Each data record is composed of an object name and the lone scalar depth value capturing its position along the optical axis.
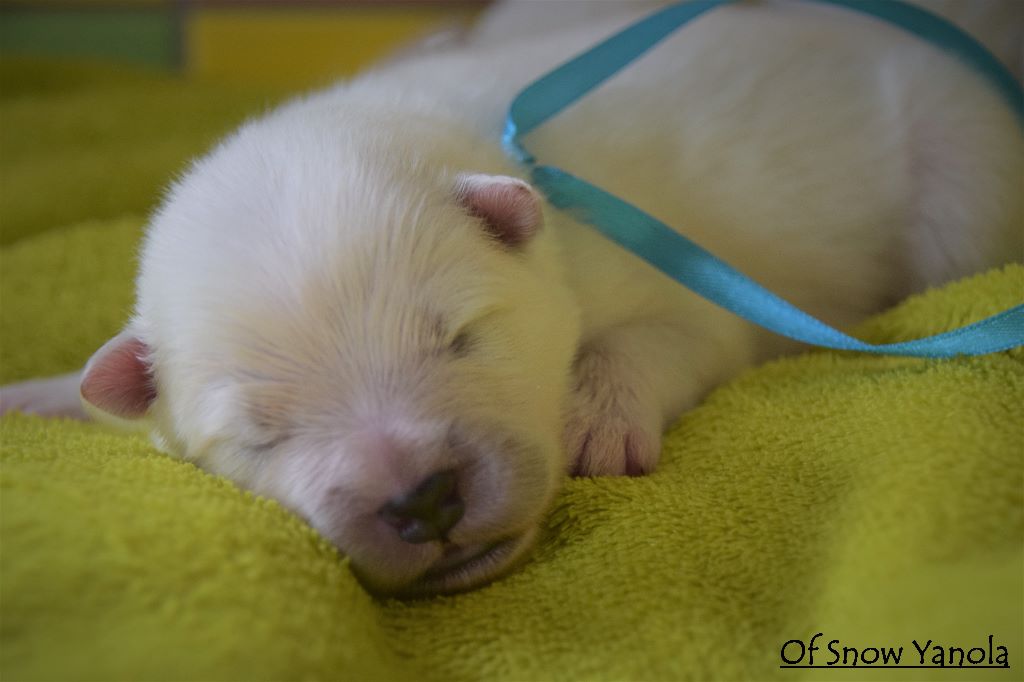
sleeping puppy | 0.27
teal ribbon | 0.29
